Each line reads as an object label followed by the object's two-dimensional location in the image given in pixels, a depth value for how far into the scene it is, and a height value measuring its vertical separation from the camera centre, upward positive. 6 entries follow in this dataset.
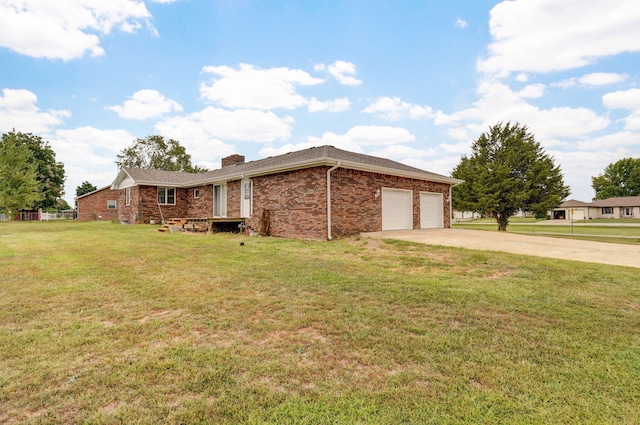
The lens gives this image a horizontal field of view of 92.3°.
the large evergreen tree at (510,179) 22.47 +2.62
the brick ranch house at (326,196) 11.48 +0.87
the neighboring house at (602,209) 48.75 +0.69
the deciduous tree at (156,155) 43.69 +8.95
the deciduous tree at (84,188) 56.94 +5.44
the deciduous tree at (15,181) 27.20 +3.27
